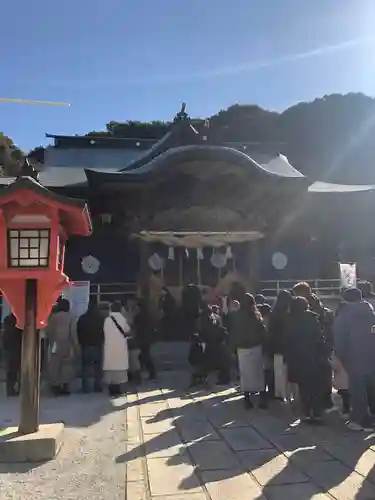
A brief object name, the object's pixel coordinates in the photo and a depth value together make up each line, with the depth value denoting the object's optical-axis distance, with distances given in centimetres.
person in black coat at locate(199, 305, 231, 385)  809
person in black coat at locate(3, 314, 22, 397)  766
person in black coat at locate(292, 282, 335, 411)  589
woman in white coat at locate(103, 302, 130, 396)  771
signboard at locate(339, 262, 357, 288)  1159
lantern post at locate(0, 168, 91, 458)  519
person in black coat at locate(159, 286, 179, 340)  1166
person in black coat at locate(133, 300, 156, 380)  852
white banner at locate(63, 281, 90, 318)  967
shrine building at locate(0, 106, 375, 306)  1288
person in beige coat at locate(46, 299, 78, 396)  784
